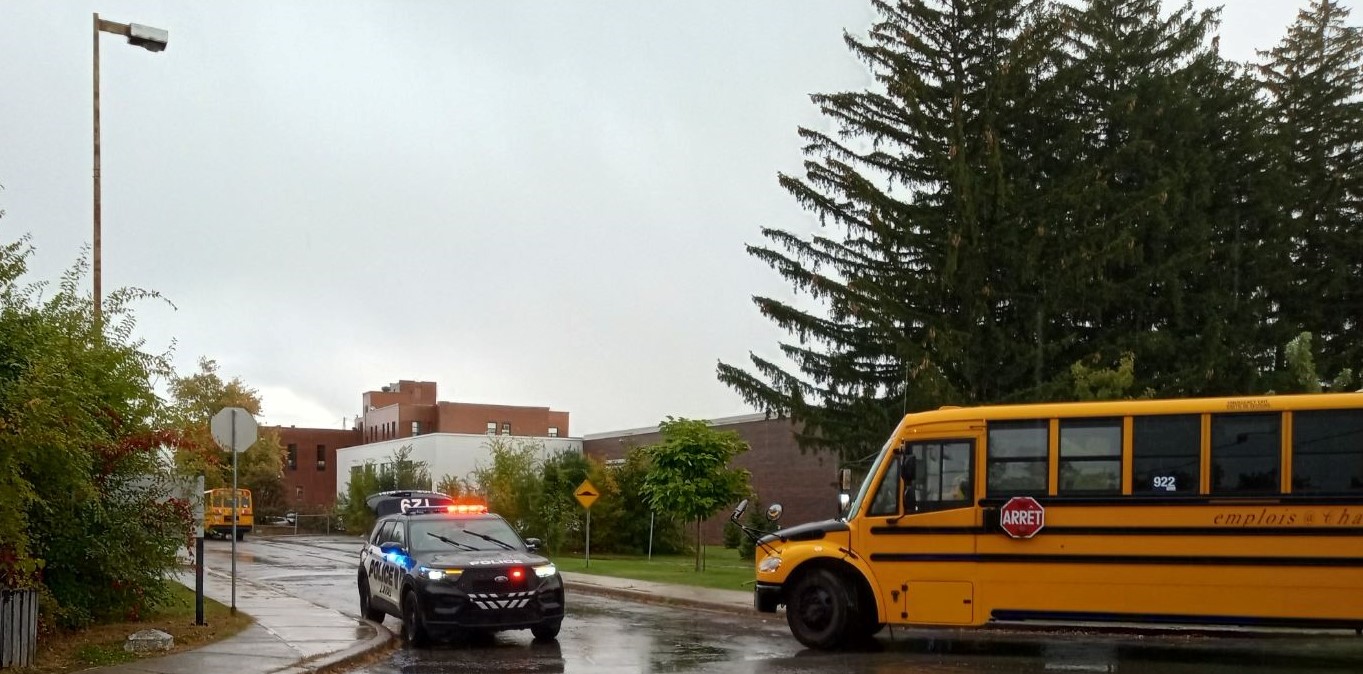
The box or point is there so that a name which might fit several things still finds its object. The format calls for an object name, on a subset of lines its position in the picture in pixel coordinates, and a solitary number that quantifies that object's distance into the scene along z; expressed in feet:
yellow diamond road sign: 111.86
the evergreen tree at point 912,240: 99.25
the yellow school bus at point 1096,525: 43.70
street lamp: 63.57
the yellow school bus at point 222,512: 175.11
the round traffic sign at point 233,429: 56.44
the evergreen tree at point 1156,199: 99.14
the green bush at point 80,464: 38.45
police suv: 51.44
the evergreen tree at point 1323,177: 129.70
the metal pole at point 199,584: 52.80
